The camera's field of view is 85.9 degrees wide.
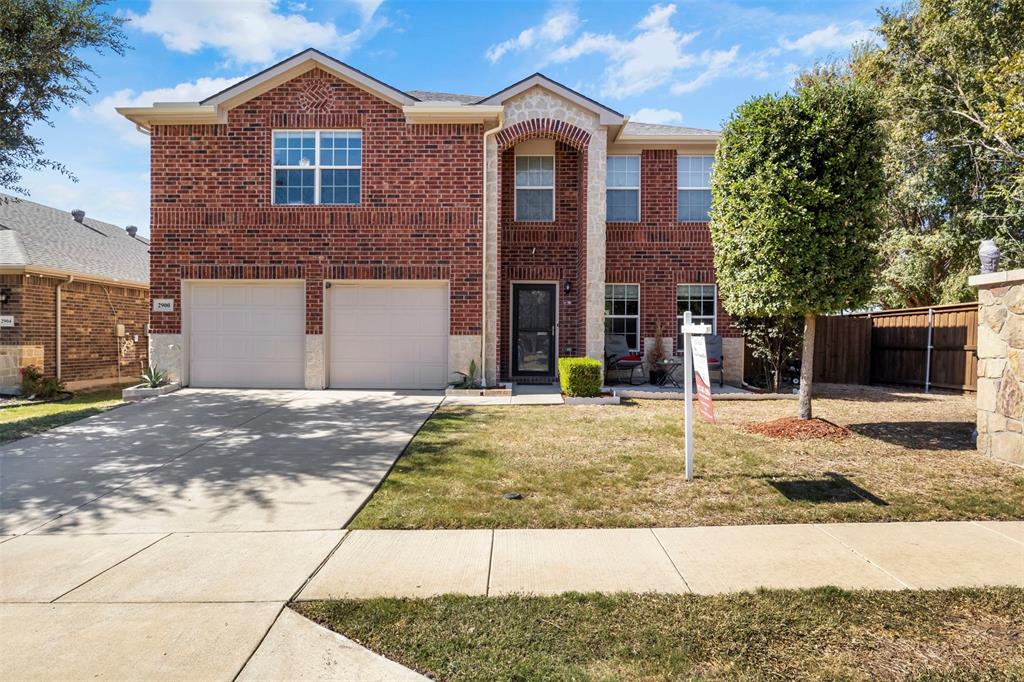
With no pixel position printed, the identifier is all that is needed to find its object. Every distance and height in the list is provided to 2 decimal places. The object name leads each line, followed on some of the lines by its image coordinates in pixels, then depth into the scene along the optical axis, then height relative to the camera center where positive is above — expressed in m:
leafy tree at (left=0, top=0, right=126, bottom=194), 9.58 +4.78
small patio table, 12.79 -0.97
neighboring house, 12.75 +0.62
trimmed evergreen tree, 7.20 +1.77
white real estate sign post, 5.57 -0.49
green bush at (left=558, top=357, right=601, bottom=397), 10.63 -0.98
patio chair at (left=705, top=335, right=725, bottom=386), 13.02 -0.65
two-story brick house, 11.75 +2.14
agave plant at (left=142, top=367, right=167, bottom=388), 11.14 -1.10
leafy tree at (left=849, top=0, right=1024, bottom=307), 14.42 +5.68
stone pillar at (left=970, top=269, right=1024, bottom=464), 6.23 -0.40
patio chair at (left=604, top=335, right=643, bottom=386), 12.75 -0.71
